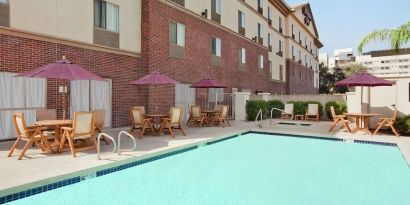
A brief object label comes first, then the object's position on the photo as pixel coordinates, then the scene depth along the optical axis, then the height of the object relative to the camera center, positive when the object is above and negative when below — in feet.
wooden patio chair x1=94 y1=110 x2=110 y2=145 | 27.56 -2.04
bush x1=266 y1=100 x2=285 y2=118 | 62.59 -1.17
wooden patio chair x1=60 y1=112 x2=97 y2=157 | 22.43 -2.40
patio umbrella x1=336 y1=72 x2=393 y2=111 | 34.58 +2.70
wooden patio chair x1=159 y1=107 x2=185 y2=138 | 32.97 -2.36
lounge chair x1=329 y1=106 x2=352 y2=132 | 36.76 -2.48
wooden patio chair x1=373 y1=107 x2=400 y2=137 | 33.58 -2.57
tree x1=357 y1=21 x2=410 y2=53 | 38.45 +9.45
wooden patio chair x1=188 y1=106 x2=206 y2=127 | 43.60 -2.29
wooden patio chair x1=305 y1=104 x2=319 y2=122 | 56.95 -2.28
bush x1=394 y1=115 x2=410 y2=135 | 34.50 -2.93
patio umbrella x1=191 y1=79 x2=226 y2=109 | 45.50 +2.74
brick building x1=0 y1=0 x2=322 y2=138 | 31.50 +8.75
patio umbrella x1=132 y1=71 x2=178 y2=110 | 34.91 +2.73
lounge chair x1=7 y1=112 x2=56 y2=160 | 21.45 -2.61
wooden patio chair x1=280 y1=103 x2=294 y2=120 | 57.47 -1.90
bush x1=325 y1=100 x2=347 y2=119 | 57.57 -1.02
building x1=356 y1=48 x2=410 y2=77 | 386.32 +56.67
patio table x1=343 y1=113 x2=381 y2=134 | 35.48 -2.54
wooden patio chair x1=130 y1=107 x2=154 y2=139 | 32.76 -2.30
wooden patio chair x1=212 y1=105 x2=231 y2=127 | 44.21 -2.46
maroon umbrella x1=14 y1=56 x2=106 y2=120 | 23.33 +2.42
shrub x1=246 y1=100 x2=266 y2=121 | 55.52 -1.26
